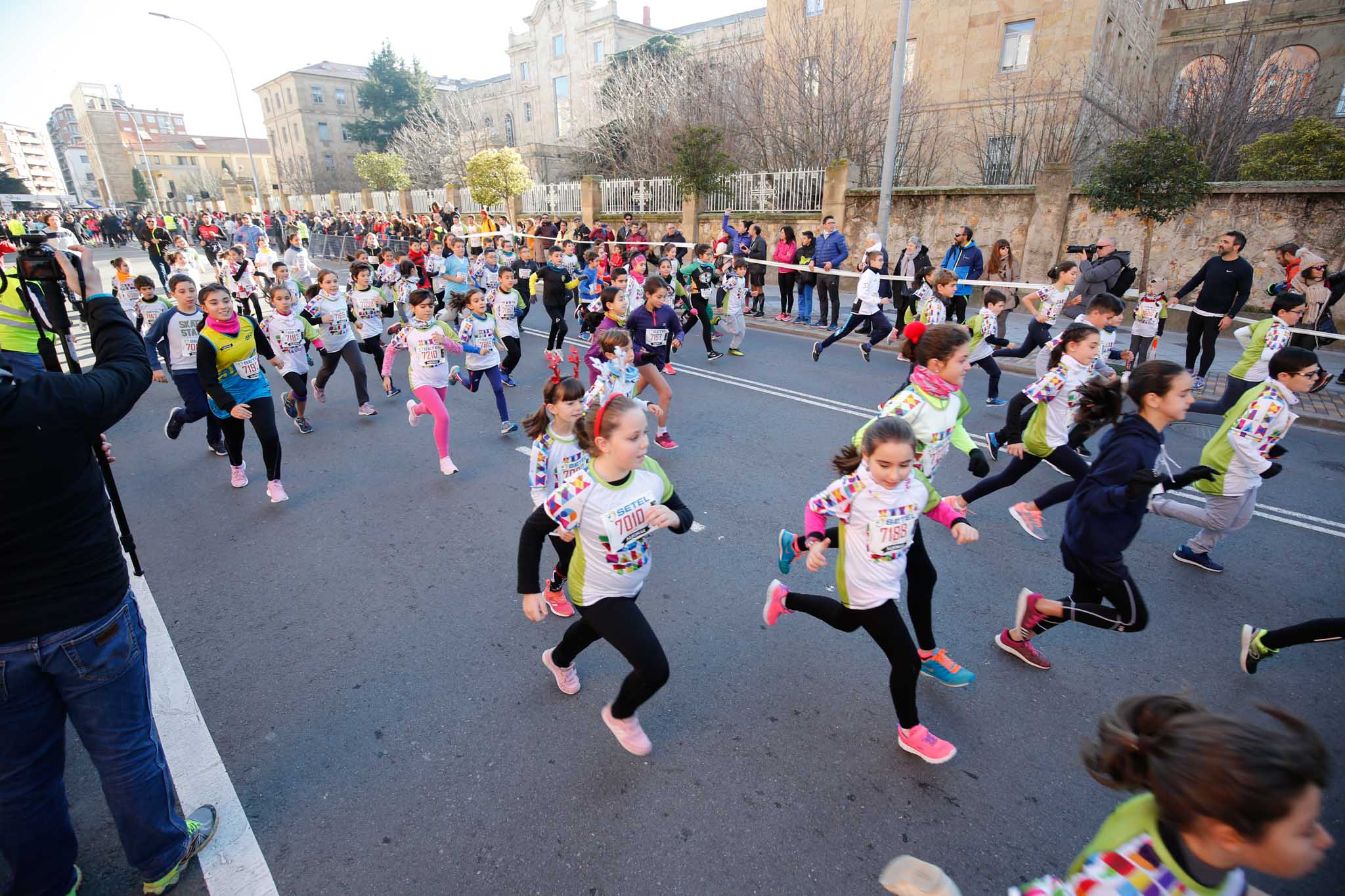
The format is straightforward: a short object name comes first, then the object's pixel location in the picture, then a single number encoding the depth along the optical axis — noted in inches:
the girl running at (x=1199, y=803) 55.2
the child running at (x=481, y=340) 287.1
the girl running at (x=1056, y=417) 191.5
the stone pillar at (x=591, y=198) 945.5
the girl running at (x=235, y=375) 220.7
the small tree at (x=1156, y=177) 425.1
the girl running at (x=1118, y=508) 131.3
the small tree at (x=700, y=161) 734.5
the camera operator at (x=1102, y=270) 360.8
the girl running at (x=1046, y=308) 309.3
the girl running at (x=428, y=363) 257.3
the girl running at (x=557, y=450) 159.9
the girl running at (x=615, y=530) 113.9
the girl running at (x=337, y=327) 323.0
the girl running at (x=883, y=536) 114.4
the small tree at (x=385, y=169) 1489.9
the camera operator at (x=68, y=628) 78.0
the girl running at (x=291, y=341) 302.7
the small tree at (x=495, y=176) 1064.8
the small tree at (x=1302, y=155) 488.5
